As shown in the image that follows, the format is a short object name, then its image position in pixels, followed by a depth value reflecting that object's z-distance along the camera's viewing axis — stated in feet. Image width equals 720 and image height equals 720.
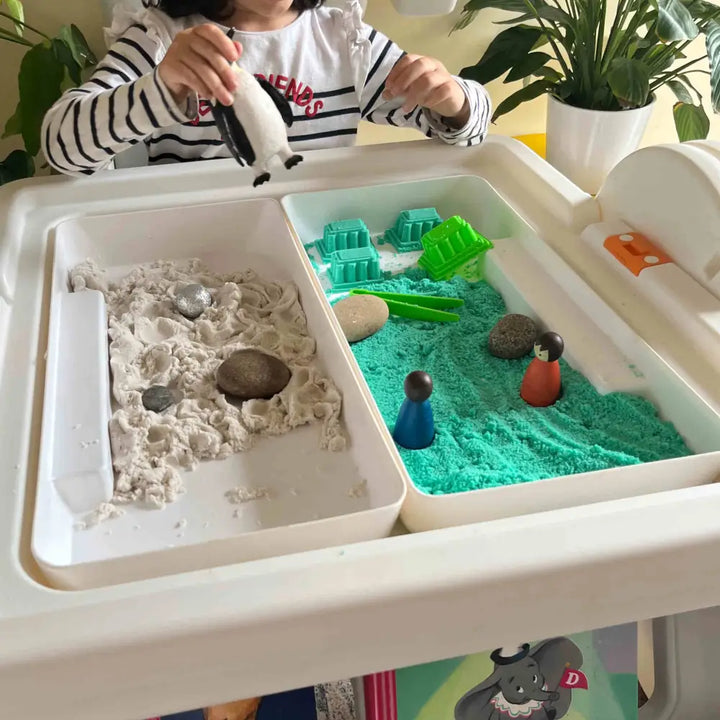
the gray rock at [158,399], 2.08
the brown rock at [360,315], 2.34
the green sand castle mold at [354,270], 2.67
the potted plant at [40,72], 3.63
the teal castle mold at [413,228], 2.92
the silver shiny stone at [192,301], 2.46
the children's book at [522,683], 1.59
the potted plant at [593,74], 3.87
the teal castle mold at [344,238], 2.83
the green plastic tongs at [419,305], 2.46
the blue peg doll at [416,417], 1.84
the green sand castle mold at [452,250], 2.67
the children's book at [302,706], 1.69
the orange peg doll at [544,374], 2.00
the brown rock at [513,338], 2.25
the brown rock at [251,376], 2.11
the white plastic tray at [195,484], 1.50
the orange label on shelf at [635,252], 2.31
